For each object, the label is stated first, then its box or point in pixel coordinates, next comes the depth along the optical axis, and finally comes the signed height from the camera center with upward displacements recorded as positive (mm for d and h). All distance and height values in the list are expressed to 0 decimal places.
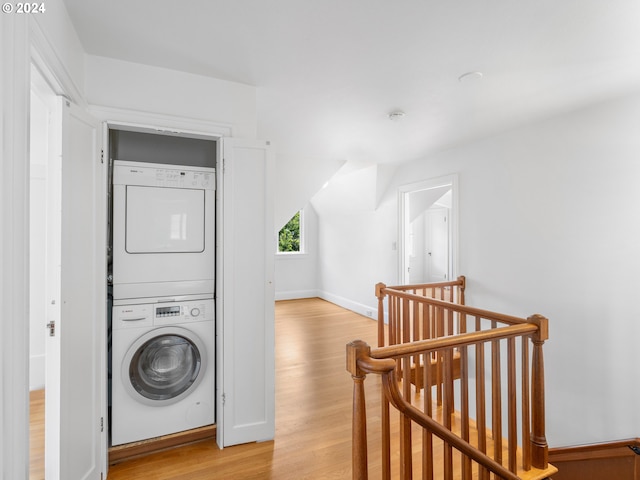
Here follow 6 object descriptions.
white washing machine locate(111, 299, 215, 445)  2121 -814
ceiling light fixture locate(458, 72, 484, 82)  2178 +1093
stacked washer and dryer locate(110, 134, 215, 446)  2143 -371
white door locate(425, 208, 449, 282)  8242 -1
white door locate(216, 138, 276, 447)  2238 -351
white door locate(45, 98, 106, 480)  1546 -383
